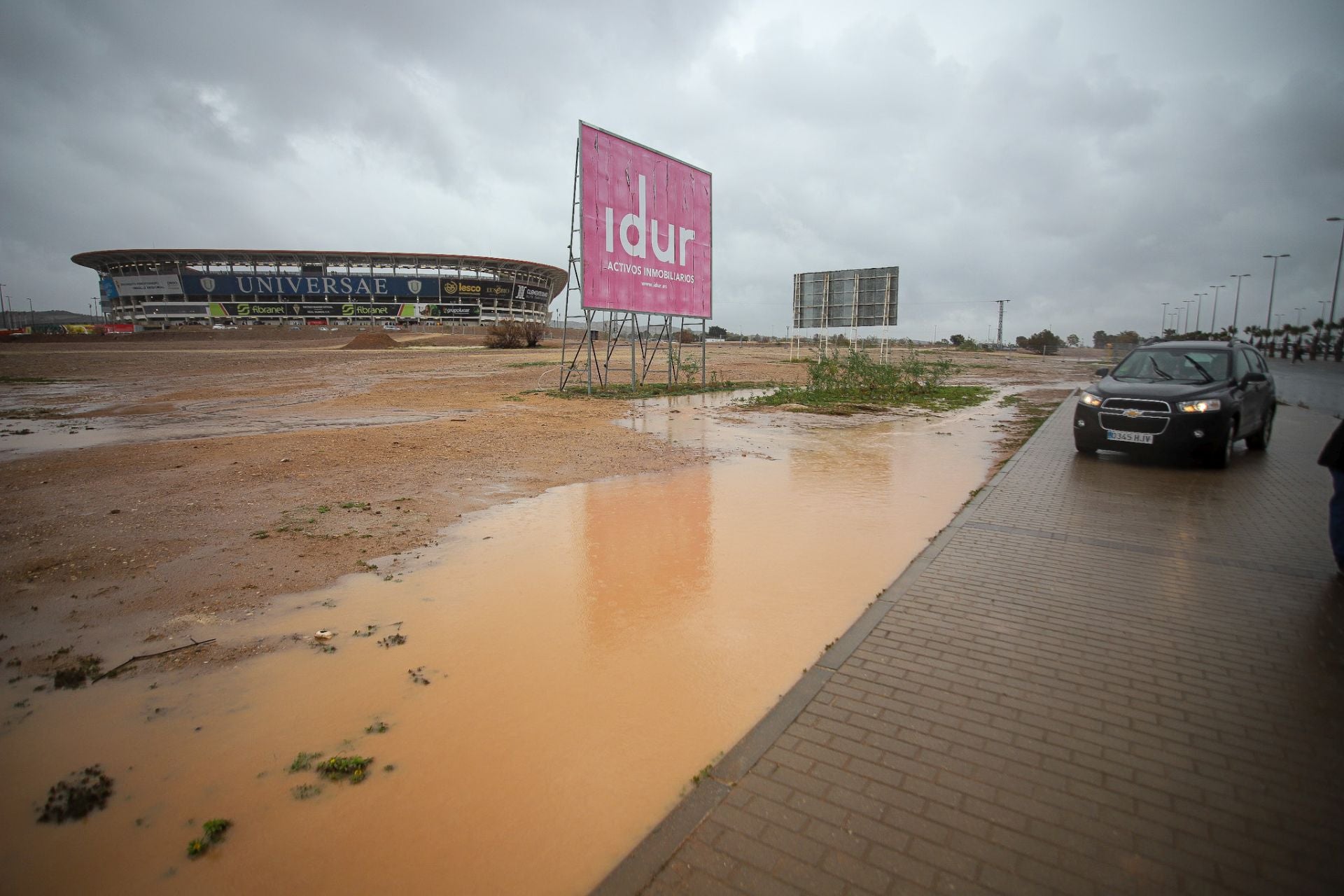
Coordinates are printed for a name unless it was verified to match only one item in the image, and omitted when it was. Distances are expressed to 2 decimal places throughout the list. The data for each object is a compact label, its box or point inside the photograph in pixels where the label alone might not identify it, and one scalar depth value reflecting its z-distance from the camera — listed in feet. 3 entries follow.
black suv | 28.27
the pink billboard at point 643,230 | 59.16
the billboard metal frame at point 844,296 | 118.52
